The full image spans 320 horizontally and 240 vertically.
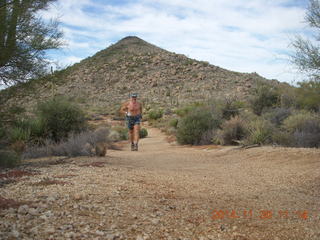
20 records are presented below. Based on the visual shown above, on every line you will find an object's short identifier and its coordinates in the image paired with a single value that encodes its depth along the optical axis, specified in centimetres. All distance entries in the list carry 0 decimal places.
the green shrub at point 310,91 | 1056
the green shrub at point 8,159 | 862
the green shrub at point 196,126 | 1628
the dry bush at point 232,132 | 1426
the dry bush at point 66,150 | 1085
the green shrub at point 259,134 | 1284
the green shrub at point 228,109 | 1878
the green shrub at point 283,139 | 1247
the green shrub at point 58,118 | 1431
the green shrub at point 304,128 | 1213
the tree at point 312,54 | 1034
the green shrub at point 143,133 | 2197
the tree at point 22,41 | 923
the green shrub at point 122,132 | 2086
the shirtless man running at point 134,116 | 1417
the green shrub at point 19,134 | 1184
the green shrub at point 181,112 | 2651
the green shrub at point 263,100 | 2238
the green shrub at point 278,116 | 1595
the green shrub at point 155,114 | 3062
